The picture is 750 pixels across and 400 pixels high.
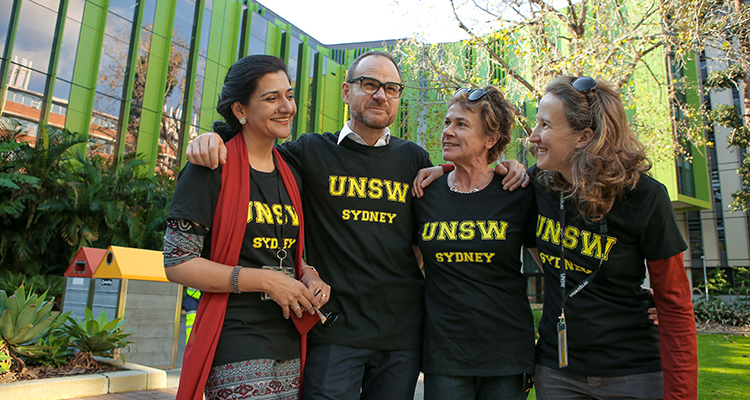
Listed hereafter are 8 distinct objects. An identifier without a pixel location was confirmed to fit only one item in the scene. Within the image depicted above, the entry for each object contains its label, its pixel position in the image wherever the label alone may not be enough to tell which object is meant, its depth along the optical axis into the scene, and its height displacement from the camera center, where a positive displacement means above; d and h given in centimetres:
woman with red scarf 205 +10
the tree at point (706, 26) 1037 +569
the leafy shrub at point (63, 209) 1298 +163
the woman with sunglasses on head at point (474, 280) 248 +4
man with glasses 253 +20
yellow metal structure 673 +10
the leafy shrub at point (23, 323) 470 -50
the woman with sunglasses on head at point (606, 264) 213 +13
